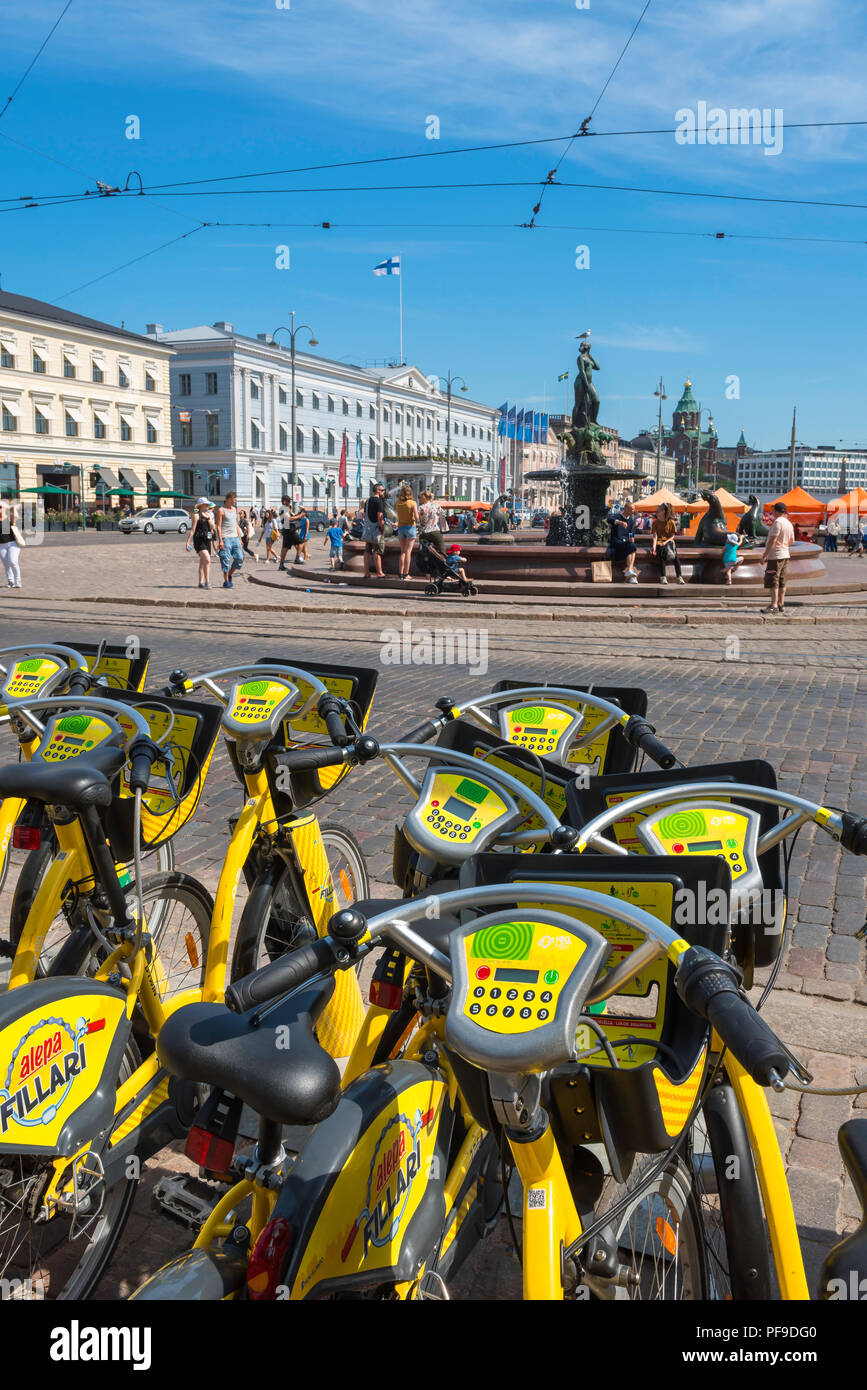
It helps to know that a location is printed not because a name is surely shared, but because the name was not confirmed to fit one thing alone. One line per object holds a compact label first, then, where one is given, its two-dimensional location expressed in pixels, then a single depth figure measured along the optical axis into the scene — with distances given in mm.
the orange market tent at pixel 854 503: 49312
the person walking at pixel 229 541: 20453
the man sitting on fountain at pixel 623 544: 19688
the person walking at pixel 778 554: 15922
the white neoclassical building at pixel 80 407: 61188
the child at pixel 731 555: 19750
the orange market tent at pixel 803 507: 45406
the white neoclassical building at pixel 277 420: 75562
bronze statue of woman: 25984
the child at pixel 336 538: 28703
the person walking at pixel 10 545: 19031
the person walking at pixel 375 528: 20719
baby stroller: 18734
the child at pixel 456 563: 18875
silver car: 53616
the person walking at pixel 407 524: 19359
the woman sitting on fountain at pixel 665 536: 19688
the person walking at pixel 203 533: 20219
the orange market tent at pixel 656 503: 36469
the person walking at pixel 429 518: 19961
